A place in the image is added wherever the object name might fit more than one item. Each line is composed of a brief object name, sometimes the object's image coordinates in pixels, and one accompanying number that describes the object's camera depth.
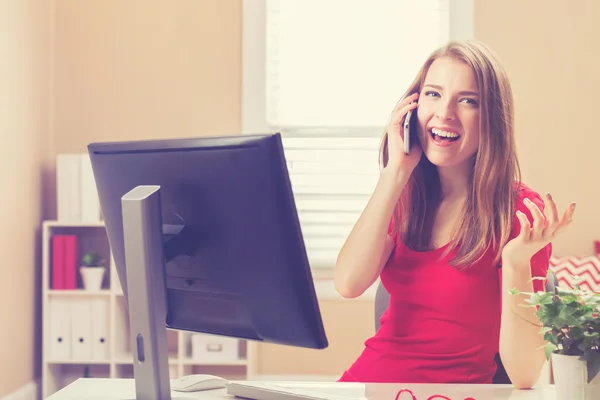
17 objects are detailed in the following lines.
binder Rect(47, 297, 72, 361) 3.53
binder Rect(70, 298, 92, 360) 3.53
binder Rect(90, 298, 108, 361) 3.54
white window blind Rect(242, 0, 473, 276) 3.74
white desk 1.36
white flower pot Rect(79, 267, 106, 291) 3.56
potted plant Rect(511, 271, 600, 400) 1.17
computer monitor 1.08
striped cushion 3.44
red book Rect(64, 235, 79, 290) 3.57
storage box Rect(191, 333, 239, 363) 3.54
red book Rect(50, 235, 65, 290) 3.56
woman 1.62
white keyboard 1.29
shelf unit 3.53
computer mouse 1.41
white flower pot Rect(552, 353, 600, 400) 1.19
